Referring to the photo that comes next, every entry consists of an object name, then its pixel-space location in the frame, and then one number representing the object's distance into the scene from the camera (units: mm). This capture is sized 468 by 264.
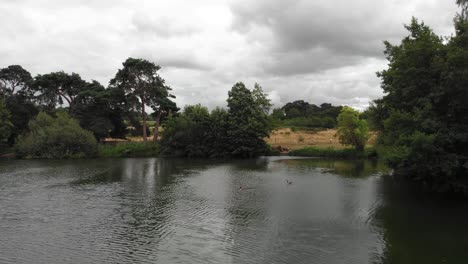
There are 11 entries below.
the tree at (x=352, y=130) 58594
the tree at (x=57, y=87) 67688
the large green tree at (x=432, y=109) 22719
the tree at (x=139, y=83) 64812
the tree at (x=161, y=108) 67750
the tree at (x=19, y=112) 68188
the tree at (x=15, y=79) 68188
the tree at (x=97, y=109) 66238
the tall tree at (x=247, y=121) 61750
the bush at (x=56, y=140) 60344
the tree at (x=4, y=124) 61750
